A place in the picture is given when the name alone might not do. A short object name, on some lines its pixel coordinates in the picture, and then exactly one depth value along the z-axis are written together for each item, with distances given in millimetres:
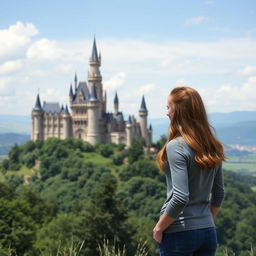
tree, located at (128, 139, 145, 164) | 99375
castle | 104500
